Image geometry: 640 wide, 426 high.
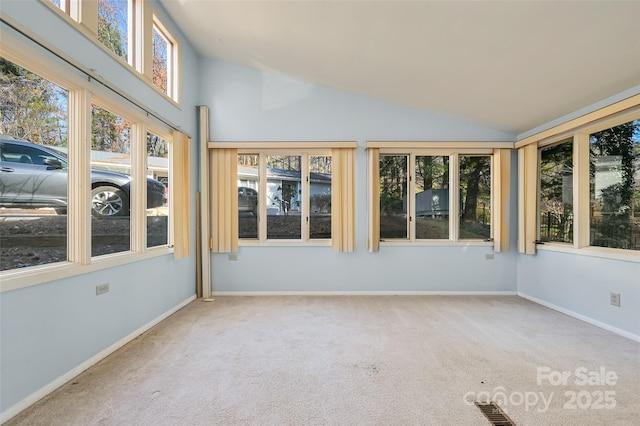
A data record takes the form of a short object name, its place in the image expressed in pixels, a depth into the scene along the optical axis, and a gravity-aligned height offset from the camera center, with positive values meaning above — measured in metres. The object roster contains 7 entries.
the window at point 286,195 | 4.09 +0.27
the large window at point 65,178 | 1.75 +0.29
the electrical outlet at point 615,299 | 2.79 -0.90
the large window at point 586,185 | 2.81 +0.32
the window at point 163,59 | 3.20 +1.90
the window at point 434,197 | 4.25 +0.24
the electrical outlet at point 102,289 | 2.27 -0.63
